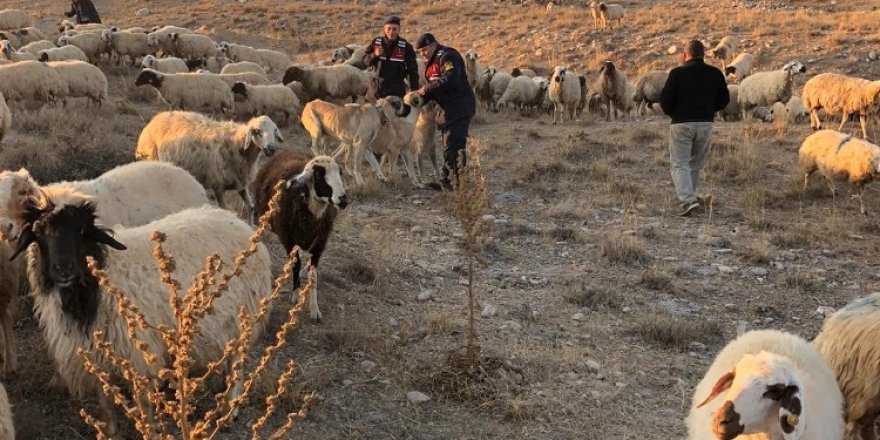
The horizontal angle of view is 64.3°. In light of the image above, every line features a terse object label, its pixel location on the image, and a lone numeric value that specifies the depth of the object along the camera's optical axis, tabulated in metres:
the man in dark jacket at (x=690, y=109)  9.20
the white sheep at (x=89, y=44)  19.67
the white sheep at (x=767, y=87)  17.42
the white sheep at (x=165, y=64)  18.00
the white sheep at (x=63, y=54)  16.58
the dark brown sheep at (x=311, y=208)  6.18
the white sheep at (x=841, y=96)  14.13
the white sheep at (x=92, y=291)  3.77
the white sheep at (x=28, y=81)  12.91
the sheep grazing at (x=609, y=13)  28.30
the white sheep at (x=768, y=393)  3.00
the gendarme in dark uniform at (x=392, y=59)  10.76
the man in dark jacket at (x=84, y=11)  28.91
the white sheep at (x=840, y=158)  9.58
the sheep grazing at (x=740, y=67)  20.66
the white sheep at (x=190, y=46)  21.69
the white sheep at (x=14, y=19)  27.75
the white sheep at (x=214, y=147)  7.89
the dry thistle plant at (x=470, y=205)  5.21
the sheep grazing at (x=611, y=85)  17.42
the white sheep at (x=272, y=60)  22.55
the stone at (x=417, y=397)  4.91
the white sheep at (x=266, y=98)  14.68
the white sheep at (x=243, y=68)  17.86
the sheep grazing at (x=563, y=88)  17.48
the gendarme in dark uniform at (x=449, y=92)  9.98
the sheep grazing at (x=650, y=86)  18.58
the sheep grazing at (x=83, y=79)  14.16
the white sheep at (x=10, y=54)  15.31
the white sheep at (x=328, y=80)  16.86
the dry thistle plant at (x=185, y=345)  2.00
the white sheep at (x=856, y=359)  4.09
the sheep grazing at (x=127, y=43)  20.45
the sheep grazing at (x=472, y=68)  19.58
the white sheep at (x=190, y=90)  13.99
